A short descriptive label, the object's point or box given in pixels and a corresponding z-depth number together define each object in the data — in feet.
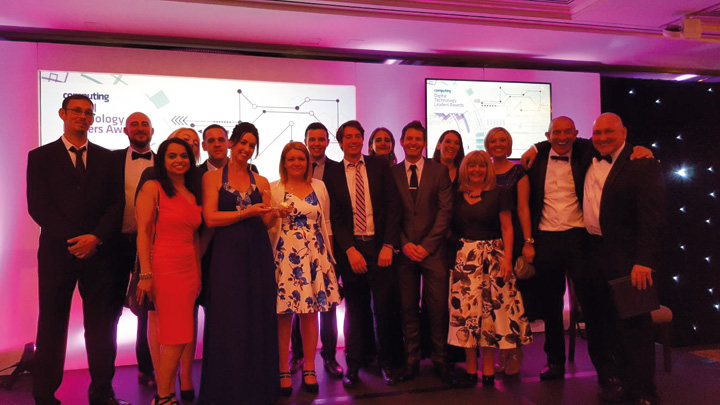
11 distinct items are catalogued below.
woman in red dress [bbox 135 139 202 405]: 9.89
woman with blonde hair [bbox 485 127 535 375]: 12.45
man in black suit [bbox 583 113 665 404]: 10.65
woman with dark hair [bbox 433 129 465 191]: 14.19
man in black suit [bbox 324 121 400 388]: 12.18
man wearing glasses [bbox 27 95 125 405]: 10.77
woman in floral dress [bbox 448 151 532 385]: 11.66
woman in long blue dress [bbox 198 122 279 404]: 10.30
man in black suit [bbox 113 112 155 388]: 11.71
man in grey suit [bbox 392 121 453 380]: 12.23
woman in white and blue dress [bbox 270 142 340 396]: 11.12
